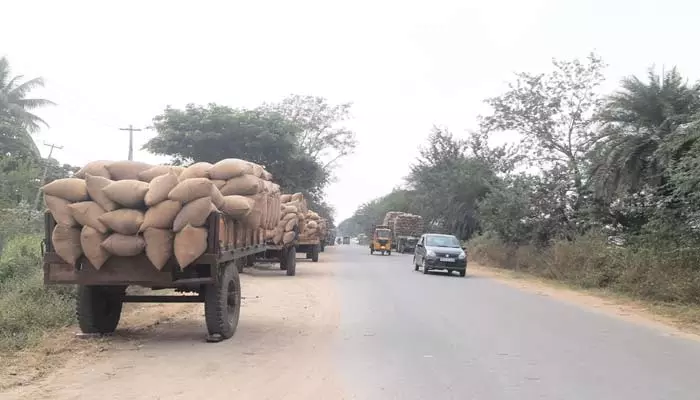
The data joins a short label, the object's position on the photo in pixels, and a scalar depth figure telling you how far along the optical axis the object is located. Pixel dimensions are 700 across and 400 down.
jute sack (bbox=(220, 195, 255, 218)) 9.48
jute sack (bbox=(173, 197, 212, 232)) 8.41
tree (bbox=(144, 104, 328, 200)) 33.44
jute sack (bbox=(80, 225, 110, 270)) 8.42
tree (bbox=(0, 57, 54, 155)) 36.06
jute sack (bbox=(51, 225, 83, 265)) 8.48
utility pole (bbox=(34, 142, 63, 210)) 24.22
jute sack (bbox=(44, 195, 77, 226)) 8.53
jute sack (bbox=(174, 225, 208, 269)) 8.38
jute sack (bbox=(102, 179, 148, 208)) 8.56
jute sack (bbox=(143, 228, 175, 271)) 8.39
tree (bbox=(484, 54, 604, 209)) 34.16
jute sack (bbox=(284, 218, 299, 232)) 22.46
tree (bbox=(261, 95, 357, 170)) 56.94
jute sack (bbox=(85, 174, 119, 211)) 8.57
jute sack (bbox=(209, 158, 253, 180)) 10.48
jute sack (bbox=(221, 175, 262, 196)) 10.38
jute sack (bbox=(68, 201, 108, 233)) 8.46
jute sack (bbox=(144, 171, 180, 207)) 8.49
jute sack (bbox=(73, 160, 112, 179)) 9.16
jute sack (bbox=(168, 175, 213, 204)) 8.45
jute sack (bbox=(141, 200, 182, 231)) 8.42
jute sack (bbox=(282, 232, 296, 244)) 21.61
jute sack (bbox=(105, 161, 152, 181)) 9.29
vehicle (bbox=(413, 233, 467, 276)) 24.75
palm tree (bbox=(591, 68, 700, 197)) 17.81
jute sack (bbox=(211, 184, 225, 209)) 8.78
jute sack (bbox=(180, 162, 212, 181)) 9.52
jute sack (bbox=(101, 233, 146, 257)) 8.42
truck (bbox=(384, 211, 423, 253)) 51.41
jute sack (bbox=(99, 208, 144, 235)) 8.42
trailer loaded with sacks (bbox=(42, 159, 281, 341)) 8.43
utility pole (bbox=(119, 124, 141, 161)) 37.12
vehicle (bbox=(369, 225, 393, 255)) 47.00
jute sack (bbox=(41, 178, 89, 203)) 8.60
